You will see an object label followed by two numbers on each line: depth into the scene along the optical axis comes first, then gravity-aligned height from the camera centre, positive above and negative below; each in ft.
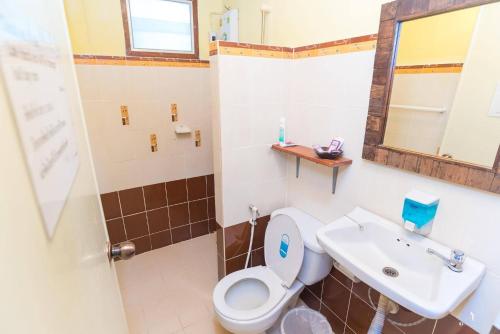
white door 0.85 -0.67
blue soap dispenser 3.45 -1.57
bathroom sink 2.89 -2.18
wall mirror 2.95 -0.01
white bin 5.14 -4.51
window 7.36 +1.72
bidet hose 5.94 -3.28
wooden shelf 4.43 -1.18
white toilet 4.64 -3.75
